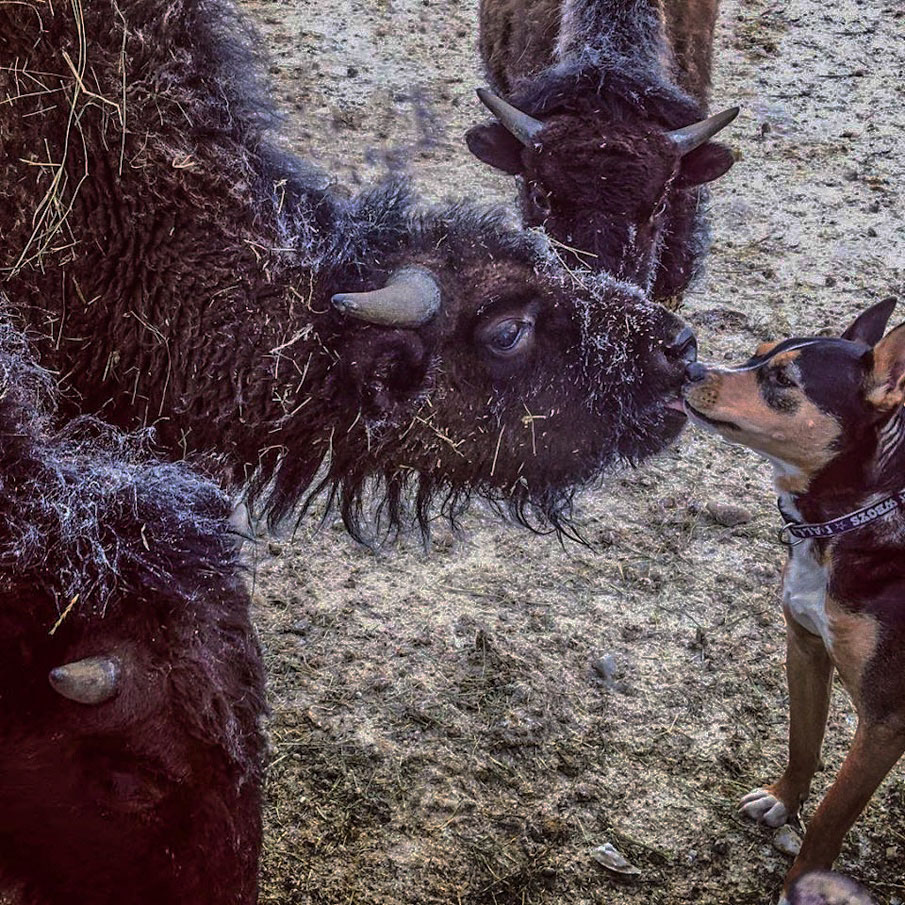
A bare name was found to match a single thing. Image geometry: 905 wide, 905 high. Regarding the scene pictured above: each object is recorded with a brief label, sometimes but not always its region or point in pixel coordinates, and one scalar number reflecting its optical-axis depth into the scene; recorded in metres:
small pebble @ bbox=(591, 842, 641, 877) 3.36
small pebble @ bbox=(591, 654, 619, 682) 4.02
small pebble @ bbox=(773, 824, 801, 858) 3.40
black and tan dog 2.89
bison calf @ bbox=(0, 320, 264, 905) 2.41
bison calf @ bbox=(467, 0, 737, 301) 4.89
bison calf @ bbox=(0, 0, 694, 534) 3.03
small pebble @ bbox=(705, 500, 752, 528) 4.71
